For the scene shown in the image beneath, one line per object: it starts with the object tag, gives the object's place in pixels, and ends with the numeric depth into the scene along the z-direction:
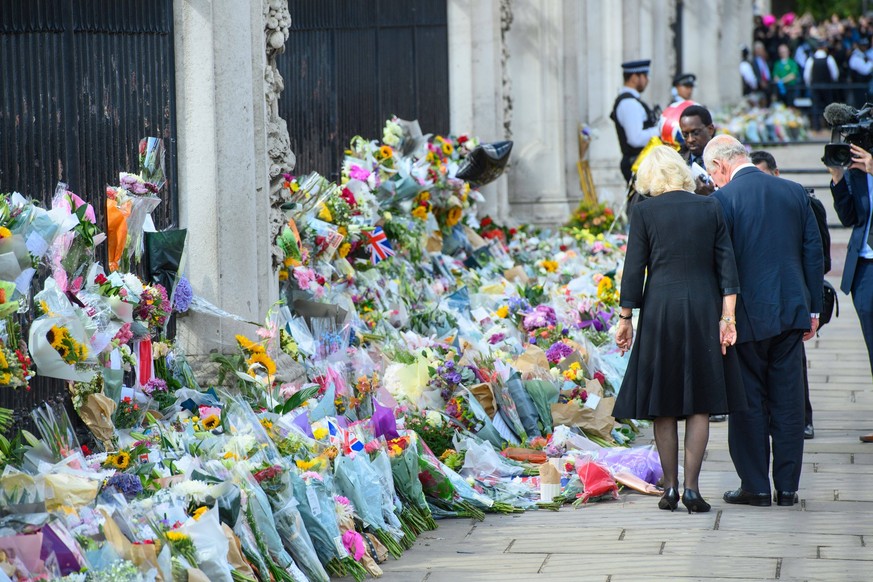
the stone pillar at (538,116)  27.52
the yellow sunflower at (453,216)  21.23
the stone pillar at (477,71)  23.86
